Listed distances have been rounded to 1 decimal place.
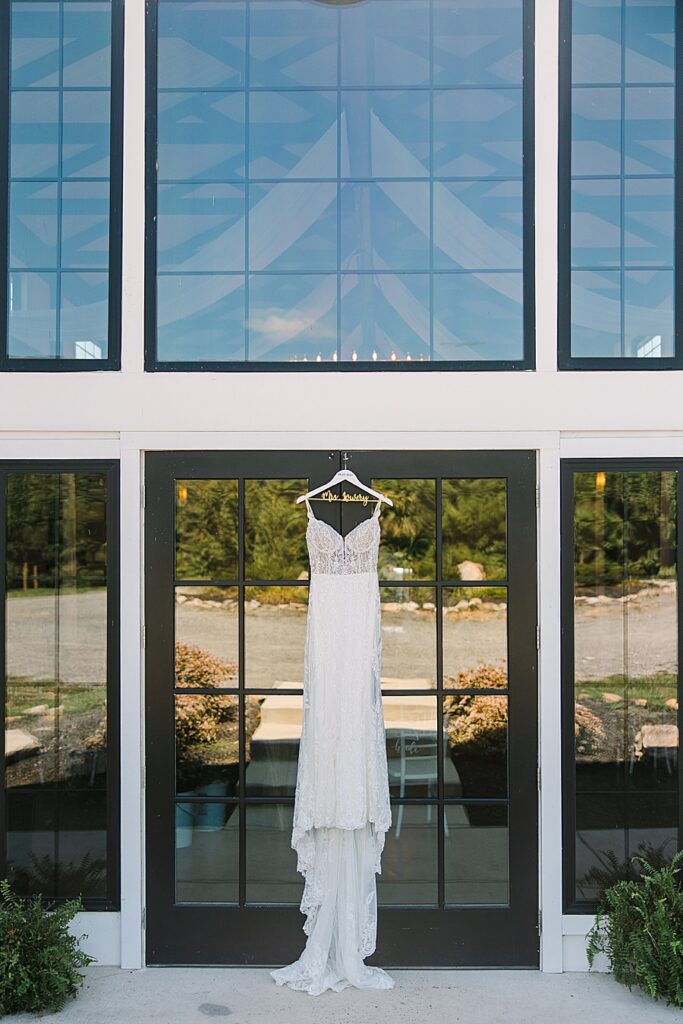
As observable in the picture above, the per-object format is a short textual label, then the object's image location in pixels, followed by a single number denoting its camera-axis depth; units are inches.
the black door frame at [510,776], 136.3
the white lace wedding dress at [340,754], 132.5
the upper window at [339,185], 138.5
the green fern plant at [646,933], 123.3
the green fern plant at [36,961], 121.3
